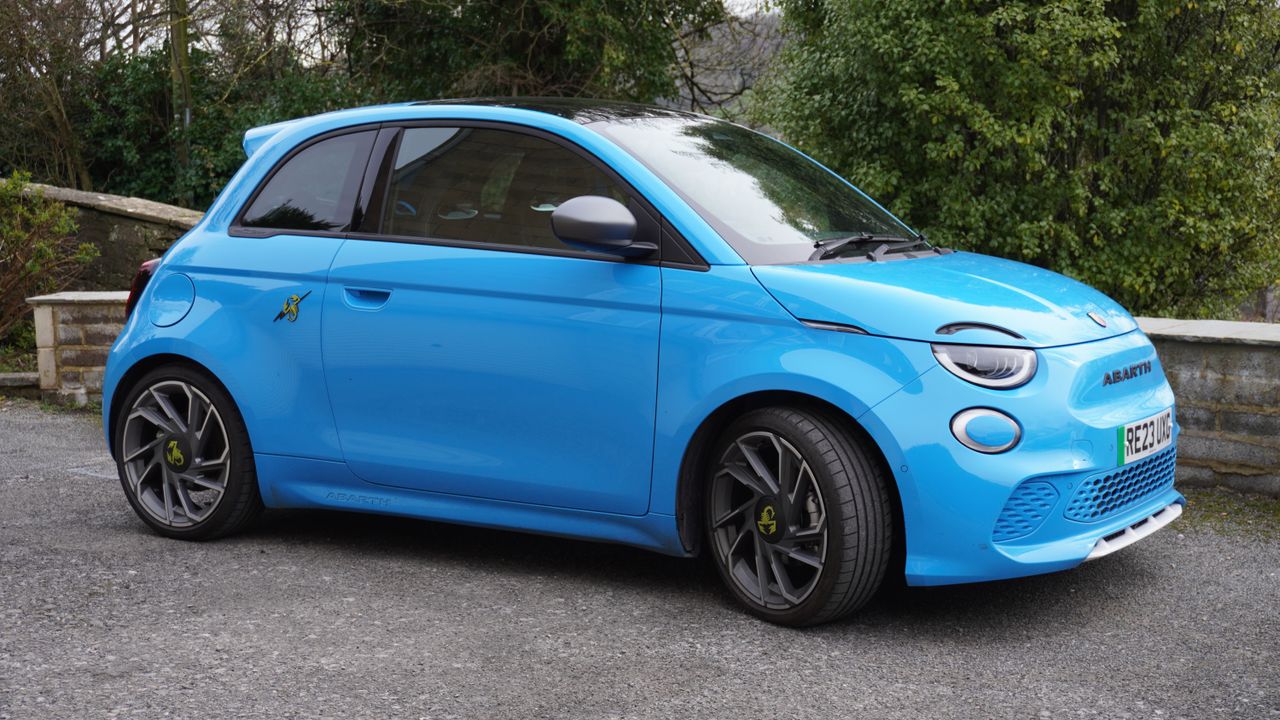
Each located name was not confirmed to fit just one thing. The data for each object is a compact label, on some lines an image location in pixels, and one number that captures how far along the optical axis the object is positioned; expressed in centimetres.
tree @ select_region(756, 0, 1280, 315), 1332
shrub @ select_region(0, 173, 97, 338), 984
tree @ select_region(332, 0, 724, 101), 1647
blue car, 405
